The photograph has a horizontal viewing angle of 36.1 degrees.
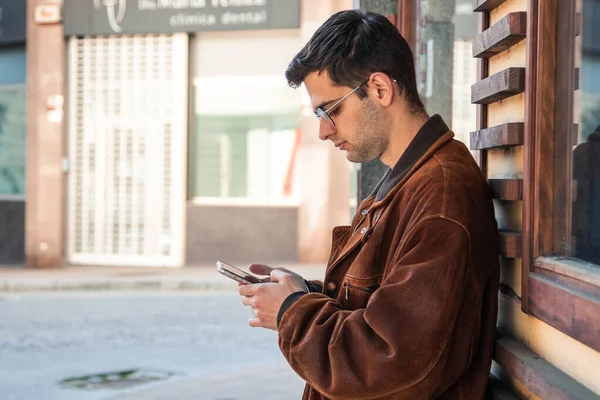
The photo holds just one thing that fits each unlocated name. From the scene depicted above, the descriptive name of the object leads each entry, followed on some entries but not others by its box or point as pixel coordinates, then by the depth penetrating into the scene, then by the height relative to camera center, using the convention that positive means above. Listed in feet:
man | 5.96 -0.50
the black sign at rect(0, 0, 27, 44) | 51.78 +9.30
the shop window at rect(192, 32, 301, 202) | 49.80 +3.79
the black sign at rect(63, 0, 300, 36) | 48.37 +9.18
